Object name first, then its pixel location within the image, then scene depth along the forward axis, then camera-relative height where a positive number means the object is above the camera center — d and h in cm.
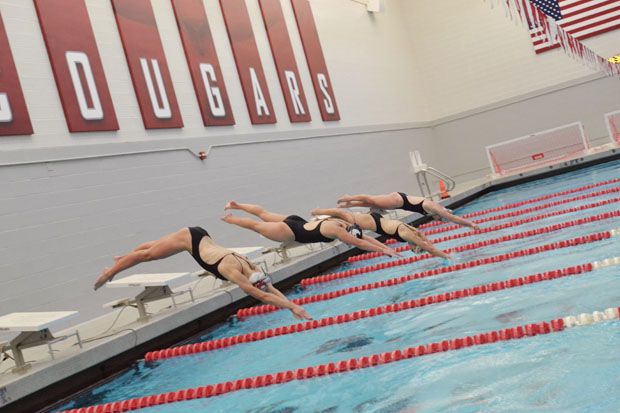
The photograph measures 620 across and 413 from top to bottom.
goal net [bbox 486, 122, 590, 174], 1603 -26
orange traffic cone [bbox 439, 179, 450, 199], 1348 -61
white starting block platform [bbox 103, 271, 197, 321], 637 -44
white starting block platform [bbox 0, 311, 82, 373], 504 -43
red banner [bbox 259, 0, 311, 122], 1254 +268
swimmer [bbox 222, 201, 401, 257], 634 -29
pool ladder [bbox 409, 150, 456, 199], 1316 +9
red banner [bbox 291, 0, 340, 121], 1383 +280
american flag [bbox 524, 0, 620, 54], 1750 +271
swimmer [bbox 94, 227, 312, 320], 532 -24
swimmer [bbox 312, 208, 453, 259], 676 -49
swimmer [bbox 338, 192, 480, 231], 789 -33
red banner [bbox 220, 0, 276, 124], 1130 +256
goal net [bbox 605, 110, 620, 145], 1536 -16
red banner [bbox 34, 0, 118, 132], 777 +227
